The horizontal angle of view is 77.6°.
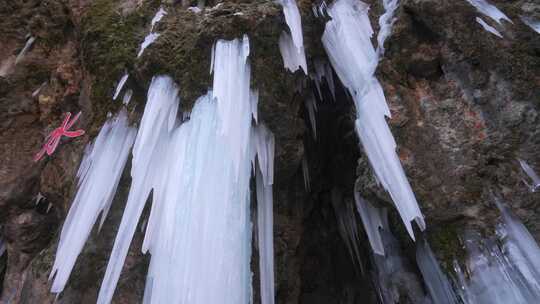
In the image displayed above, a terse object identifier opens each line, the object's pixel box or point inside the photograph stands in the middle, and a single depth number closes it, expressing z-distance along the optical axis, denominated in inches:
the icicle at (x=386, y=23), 114.5
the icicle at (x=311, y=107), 150.6
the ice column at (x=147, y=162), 90.7
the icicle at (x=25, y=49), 146.8
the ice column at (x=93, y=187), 95.5
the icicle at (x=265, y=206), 102.3
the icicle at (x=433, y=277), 100.0
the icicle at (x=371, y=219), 128.2
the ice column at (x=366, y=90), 92.2
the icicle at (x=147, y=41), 119.4
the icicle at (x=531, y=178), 84.5
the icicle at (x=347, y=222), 174.4
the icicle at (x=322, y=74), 142.8
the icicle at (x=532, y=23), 93.5
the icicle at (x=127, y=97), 120.6
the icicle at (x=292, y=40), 114.3
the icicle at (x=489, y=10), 97.1
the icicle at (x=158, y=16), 129.7
